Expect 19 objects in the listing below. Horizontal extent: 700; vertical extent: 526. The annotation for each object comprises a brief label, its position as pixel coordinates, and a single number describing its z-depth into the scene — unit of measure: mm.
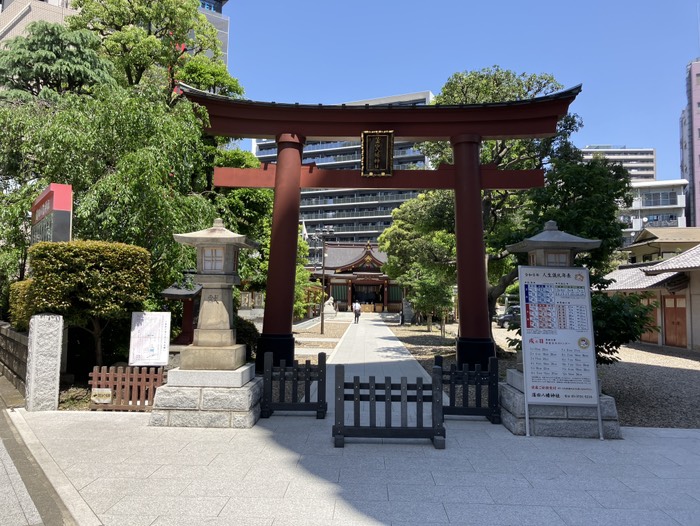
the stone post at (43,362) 7648
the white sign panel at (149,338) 8438
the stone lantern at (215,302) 7117
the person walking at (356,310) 33147
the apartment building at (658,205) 61784
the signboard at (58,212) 8234
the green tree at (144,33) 15328
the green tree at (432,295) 24219
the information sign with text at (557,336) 6574
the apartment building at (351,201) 75250
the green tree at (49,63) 14266
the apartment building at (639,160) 103250
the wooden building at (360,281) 46938
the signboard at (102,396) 7672
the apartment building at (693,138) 57031
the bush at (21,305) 8336
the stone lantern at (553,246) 6895
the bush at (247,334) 12195
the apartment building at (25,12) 37375
